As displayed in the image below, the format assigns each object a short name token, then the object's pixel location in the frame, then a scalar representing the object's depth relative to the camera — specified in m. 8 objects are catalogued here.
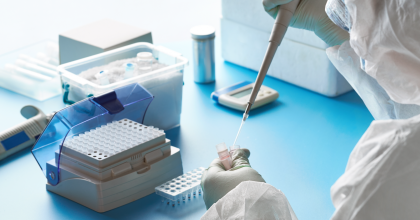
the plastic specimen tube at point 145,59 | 1.90
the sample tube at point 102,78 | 1.82
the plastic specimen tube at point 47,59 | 2.16
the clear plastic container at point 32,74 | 2.05
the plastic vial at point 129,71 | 1.85
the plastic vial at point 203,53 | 2.05
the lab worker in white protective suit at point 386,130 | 1.18
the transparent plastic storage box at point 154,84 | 1.82
